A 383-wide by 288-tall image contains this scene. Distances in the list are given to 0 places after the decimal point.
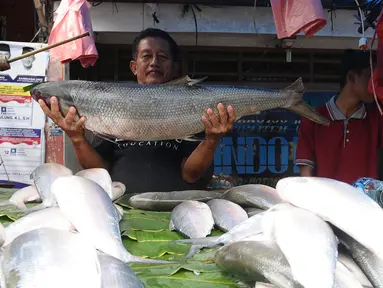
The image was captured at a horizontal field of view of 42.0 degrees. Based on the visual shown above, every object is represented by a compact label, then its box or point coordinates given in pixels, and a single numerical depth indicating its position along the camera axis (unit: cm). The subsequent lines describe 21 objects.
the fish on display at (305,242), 158
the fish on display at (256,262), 165
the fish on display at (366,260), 171
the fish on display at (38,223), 203
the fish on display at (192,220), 239
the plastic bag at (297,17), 334
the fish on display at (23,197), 295
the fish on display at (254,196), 265
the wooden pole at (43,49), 267
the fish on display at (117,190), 292
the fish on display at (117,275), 157
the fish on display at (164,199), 300
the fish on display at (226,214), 246
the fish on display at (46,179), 264
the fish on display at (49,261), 148
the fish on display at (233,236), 205
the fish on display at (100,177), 270
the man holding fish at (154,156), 345
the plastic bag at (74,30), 402
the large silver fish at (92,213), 197
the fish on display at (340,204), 178
